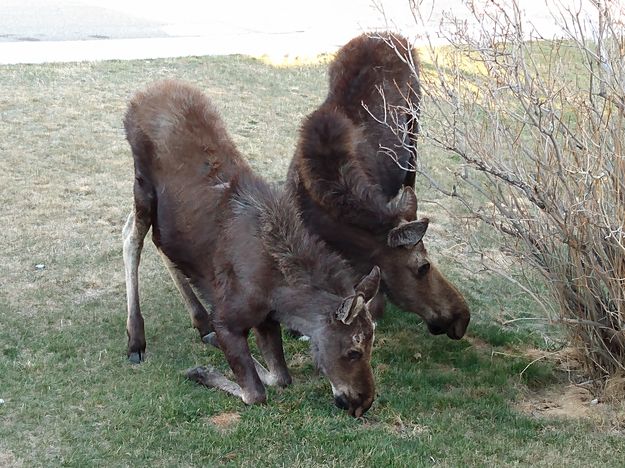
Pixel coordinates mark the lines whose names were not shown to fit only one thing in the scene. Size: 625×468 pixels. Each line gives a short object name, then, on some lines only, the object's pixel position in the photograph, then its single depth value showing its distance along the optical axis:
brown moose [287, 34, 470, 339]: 7.31
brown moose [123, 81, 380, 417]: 6.23
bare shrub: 6.03
